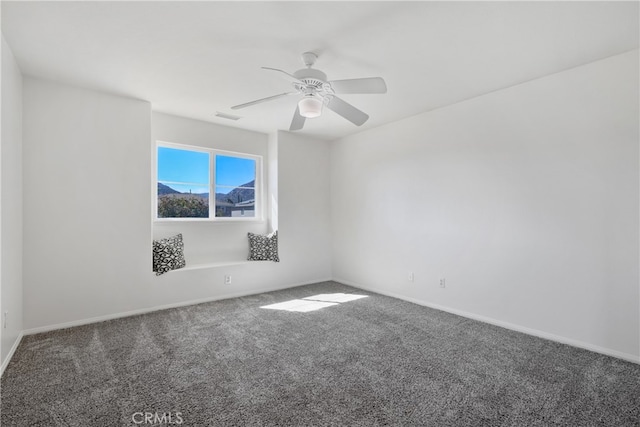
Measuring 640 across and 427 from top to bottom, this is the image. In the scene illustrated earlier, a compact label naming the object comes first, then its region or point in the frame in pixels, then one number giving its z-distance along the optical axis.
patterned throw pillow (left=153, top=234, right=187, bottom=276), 3.82
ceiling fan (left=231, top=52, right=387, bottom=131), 2.32
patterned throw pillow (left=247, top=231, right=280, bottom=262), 4.80
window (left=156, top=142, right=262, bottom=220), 4.32
